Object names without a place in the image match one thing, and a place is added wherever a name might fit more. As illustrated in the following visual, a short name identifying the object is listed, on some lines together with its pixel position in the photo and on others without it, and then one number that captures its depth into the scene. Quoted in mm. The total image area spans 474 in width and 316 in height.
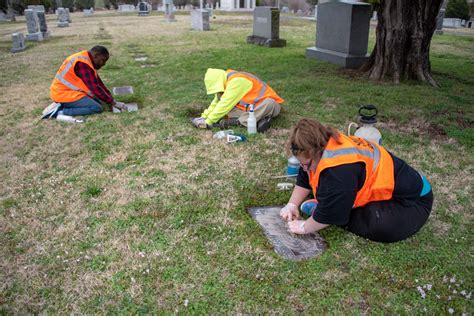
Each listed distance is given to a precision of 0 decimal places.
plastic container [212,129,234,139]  5133
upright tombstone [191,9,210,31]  19750
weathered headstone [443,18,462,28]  22531
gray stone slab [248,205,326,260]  3002
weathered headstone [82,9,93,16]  38203
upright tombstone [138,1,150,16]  34406
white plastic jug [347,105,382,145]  3852
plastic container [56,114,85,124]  5898
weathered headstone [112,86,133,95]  7670
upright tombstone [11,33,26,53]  13852
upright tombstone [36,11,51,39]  17781
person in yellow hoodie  5129
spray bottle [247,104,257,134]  5254
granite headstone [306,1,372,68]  9578
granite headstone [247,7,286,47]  13445
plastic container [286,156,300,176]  4127
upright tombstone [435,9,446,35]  17688
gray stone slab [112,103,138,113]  6402
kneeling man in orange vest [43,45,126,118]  5984
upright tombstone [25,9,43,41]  16156
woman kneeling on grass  2668
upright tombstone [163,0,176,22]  26578
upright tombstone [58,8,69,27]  23938
